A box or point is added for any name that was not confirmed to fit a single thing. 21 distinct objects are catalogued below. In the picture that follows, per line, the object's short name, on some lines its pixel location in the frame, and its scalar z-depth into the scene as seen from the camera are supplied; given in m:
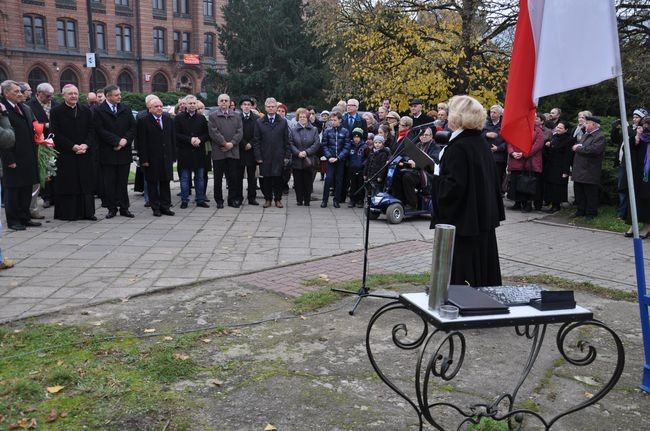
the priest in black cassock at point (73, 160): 9.83
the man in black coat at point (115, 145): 10.14
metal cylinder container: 3.02
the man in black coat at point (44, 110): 10.53
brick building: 51.91
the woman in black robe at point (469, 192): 4.74
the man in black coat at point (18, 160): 8.94
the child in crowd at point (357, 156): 11.88
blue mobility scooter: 10.47
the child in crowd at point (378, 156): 10.70
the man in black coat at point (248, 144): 11.73
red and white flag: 3.91
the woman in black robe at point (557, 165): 11.50
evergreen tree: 39.31
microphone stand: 5.62
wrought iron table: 2.94
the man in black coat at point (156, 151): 10.52
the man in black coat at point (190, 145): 11.25
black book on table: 2.96
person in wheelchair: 10.77
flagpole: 3.97
